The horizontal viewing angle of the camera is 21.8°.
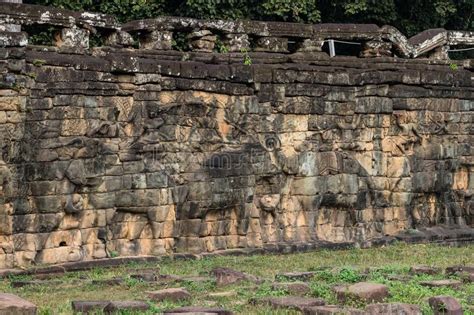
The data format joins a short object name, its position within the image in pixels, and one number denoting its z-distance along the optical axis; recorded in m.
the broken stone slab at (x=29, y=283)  17.19
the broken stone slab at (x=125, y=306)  13.73
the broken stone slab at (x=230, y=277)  16.77
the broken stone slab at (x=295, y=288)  15.63
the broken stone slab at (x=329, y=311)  13.60
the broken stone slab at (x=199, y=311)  13.44
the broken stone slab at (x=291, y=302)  14.14
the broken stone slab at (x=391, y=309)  13.53
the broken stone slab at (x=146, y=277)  17.42
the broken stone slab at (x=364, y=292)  14.62
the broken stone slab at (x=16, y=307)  12.43
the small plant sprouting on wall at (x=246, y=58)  22.36
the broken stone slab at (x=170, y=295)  15.03
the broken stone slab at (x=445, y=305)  13.74
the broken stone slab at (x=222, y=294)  15.71
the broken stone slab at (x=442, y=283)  16.12
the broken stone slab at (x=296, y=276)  17.23
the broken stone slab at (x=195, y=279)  16.97
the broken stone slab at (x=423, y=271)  17.64
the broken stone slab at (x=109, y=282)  17.25
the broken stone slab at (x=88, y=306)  13.84
